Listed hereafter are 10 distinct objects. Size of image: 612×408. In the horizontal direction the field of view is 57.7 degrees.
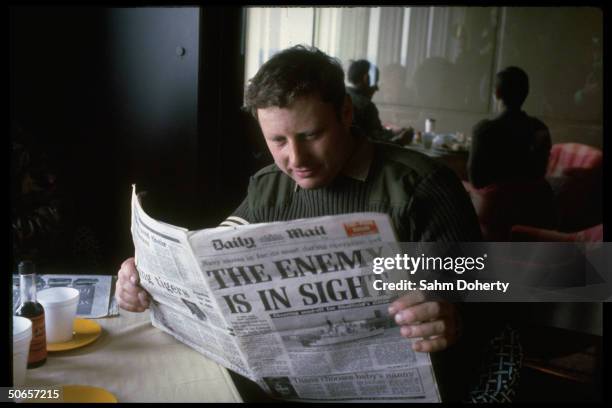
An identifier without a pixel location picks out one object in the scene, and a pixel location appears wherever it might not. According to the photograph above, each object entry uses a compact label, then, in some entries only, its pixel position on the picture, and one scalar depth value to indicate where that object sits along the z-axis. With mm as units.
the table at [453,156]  3973
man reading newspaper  1063
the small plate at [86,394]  801
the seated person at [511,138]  2859
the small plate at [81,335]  958
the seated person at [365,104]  3664
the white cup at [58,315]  962
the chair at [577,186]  3787
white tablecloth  844
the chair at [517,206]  2506
